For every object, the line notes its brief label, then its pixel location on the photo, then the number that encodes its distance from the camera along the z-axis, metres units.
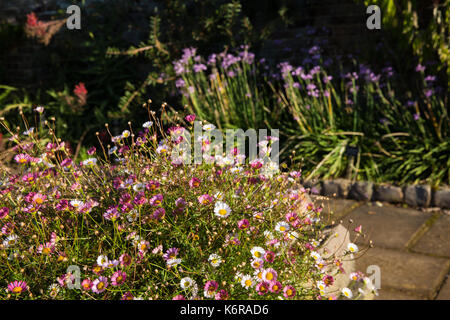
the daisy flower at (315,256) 1.83
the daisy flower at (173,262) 1.64
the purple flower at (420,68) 4.20
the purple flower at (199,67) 4.60
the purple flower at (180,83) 4.65
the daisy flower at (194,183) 1.88
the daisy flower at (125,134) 2.17
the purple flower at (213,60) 4.68
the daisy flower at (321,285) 1.76
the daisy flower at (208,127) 2.14
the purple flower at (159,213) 1.77
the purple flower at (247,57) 4.76
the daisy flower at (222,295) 1.63
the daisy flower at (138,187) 1.87
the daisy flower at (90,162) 2.01
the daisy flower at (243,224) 1.78
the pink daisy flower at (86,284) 1.67
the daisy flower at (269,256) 1.72
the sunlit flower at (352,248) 1.88
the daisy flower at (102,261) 1.69
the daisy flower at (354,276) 1.79
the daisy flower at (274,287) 1.63
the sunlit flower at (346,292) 1.73
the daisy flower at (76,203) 1.85
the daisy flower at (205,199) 1.81
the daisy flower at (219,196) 1.88
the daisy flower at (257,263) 1.69
